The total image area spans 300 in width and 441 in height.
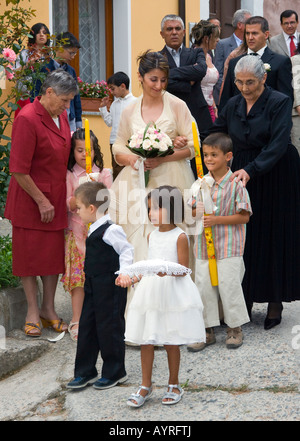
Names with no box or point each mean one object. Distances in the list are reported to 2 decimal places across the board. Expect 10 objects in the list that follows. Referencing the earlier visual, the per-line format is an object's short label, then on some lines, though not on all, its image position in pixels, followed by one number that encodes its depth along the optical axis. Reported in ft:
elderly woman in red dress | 35.91
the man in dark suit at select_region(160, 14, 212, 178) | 45.73
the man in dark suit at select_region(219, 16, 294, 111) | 37.42
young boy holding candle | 33.53
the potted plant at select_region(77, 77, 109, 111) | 71.56
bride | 36.14
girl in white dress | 27.61
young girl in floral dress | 37.47
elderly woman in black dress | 35.24
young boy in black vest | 29.84
